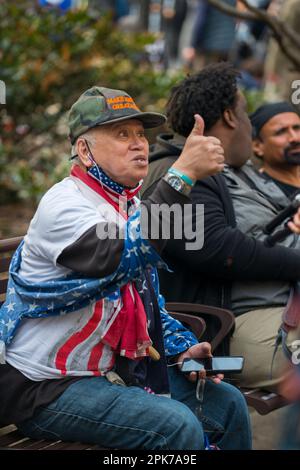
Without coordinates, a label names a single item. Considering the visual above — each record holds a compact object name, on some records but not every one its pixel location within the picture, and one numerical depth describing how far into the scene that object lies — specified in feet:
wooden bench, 22.09
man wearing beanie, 29.25
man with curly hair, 23.43
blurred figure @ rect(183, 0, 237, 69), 76.74
